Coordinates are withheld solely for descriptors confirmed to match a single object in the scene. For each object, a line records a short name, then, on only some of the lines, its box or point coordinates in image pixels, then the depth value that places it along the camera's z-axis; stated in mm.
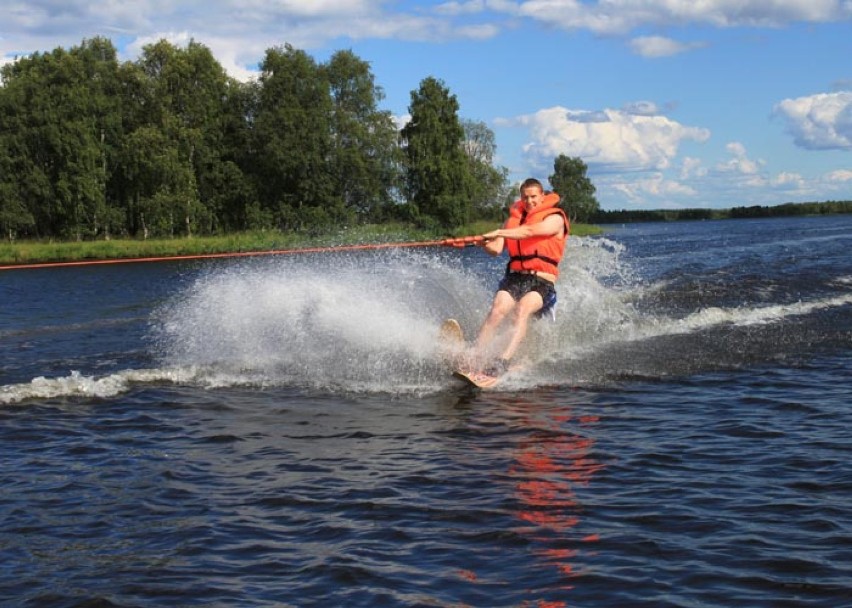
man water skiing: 11070
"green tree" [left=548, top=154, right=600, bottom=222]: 120625
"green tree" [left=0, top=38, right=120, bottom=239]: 60375
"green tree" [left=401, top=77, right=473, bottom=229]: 71438
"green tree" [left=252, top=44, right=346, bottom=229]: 64625
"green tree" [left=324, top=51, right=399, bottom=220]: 66750
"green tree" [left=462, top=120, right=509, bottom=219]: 88375
